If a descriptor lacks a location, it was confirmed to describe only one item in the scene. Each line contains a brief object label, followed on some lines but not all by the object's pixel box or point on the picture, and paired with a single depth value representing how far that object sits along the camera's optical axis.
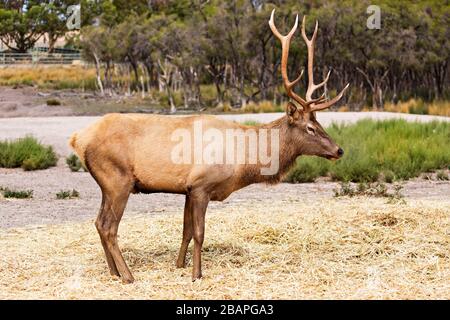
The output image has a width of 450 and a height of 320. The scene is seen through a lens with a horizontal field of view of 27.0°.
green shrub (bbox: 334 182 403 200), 13.21
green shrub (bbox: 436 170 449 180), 16.72
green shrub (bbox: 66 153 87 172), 17.92
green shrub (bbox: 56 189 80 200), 14.22
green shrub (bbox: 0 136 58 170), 18.06
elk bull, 8.00
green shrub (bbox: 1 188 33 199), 14.13
